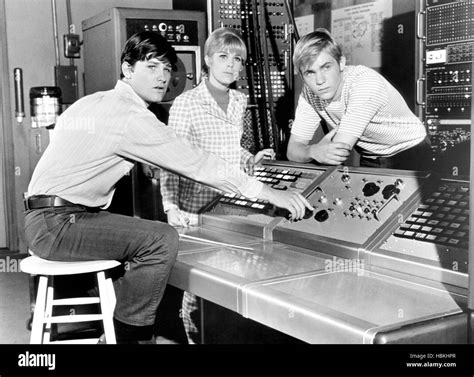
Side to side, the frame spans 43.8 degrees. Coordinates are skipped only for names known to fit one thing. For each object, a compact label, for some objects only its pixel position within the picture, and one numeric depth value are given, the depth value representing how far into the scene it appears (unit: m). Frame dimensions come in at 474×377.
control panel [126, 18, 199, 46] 3.13
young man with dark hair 1.85
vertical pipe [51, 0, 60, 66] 3.43
